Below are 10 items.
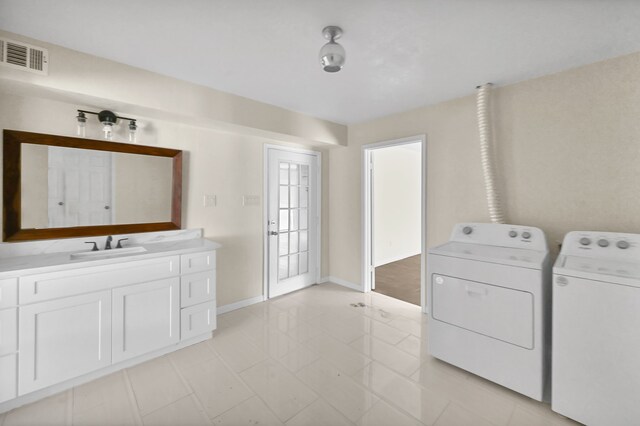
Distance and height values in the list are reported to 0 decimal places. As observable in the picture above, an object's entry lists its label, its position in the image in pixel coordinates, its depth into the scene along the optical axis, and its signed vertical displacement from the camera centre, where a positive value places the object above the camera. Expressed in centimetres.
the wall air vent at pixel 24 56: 172 +101
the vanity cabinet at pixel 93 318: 169 -76
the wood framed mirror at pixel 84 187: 200 +21
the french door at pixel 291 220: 354 -11
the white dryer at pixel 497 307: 176 -67
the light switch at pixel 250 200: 326 +15
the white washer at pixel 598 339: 145 -71
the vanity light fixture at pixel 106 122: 217 +74
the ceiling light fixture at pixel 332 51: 168 +99
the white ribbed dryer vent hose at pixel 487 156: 245 +52
